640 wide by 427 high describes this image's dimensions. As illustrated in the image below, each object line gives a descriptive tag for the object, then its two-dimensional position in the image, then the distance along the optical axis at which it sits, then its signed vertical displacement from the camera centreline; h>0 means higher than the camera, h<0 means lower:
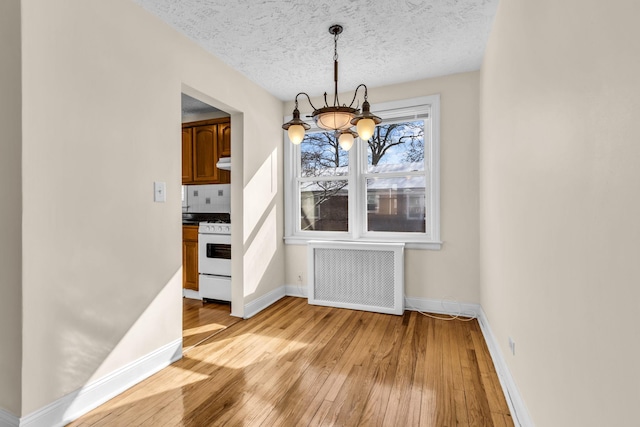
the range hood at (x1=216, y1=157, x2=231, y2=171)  3.89 +0.60
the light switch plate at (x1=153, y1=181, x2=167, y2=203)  2.22 +0.14
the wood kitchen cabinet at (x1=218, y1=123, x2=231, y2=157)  4.16 +0.97
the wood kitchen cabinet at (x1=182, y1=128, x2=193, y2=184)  4.39 +0.81
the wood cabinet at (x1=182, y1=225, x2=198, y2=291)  3.94 -0.56
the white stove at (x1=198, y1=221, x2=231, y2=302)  3.65 -0.58
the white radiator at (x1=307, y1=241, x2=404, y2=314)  3.33 -0.72
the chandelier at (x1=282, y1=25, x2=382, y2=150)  1.89 +0.56
